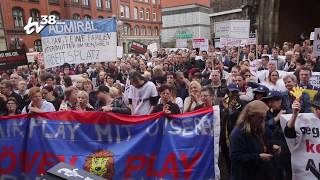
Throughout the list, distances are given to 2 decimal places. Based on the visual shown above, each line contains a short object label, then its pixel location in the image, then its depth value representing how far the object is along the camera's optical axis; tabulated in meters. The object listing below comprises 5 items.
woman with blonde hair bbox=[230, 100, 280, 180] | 2.44
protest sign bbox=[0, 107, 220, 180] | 3.22
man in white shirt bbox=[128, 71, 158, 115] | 4.23
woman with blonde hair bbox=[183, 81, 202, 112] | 3.71
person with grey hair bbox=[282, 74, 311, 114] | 3.39
